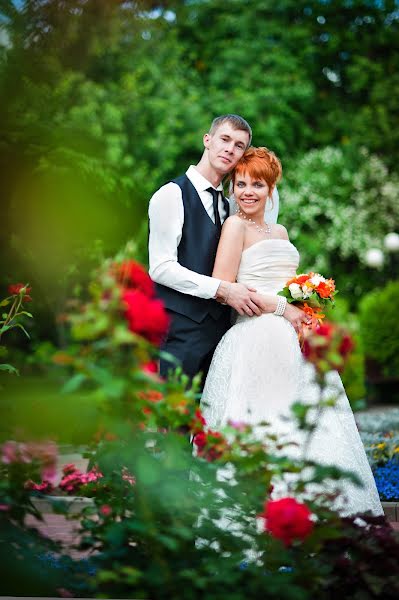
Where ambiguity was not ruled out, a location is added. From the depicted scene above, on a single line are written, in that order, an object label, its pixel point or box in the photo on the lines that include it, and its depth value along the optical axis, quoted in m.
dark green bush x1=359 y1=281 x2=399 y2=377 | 16.86
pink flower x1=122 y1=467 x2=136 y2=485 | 2.50
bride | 4.01
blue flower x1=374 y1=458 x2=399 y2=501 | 5.52
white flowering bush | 23.27
